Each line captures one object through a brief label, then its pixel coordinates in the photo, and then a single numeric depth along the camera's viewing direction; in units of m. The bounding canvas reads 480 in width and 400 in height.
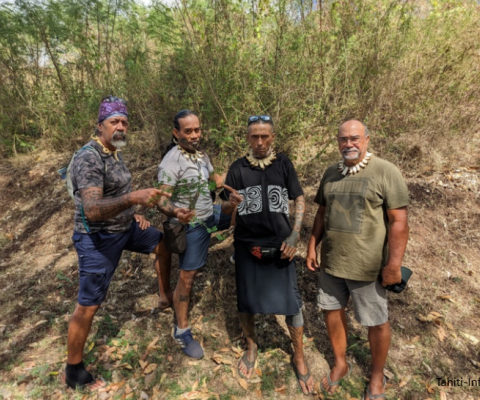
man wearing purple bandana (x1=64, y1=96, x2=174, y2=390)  2.06
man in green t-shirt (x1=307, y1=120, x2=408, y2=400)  1.99
